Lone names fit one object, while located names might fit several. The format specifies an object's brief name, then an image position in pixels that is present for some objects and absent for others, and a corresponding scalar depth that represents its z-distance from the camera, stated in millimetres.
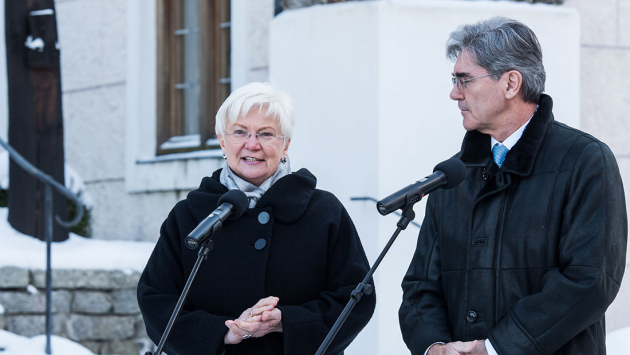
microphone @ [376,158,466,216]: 5309
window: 16297
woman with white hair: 6707
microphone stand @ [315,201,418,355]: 5293
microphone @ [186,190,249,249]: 5559
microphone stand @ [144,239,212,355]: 5531
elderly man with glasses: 5648
